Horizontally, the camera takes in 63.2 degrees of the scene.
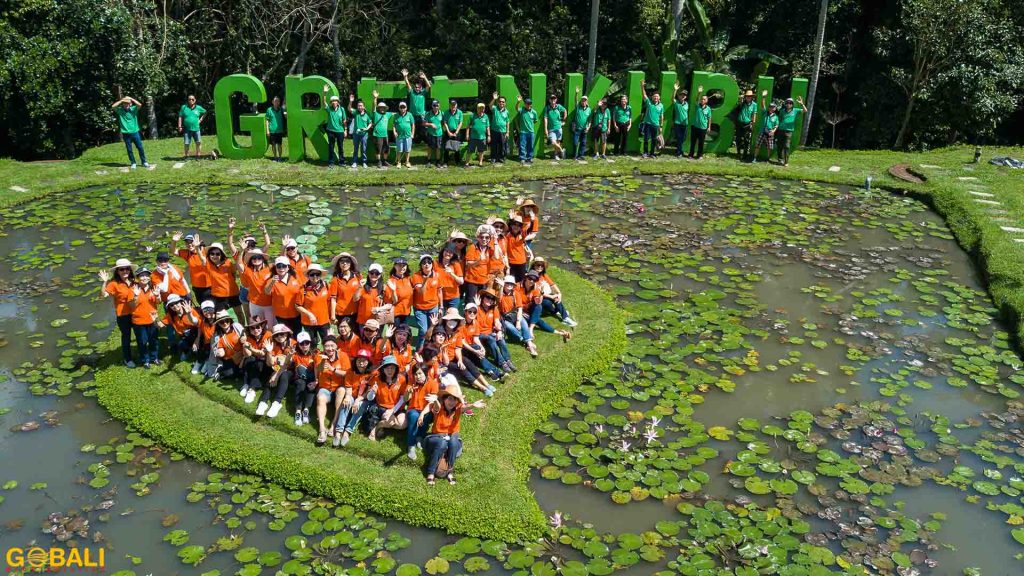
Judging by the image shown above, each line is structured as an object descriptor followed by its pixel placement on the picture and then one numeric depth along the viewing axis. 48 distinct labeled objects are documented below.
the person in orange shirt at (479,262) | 10.84
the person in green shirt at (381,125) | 18.26
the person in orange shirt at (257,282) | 9.92
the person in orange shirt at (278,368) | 9.14
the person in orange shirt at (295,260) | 9.98
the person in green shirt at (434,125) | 18.28
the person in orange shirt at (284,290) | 9.73
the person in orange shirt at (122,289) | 9.77
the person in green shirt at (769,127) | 19.00
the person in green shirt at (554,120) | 19.16
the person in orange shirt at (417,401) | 8.41
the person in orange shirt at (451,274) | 10.55
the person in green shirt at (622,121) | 19.64
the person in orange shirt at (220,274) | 10.30
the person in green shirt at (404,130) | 18.16
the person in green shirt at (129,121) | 17.08
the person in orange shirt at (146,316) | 9.86
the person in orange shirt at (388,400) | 8.57
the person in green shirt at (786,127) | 18.81
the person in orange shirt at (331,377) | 8.79
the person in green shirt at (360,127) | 18.08
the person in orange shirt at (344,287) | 9.84
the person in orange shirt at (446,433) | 8.12
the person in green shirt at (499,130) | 18.47
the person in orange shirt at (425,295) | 10.15
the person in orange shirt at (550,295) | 10.97
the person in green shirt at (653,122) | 19.42
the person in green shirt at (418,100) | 18.47
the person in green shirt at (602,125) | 19.14
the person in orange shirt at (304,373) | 9.05
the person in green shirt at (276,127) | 18.50
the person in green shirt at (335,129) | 17.98
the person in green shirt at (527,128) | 18.69
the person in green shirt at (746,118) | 19.41
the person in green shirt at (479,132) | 18.47
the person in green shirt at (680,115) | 19.62
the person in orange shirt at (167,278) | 10.12
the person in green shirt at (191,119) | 18.03
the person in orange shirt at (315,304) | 9.70
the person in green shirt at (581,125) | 19.05
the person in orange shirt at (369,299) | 9.74
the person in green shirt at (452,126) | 18.34
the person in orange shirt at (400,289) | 9.99
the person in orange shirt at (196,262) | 10.38
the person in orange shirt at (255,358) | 9.41
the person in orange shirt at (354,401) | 8.67
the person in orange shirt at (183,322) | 9.95
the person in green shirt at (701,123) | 19.38
